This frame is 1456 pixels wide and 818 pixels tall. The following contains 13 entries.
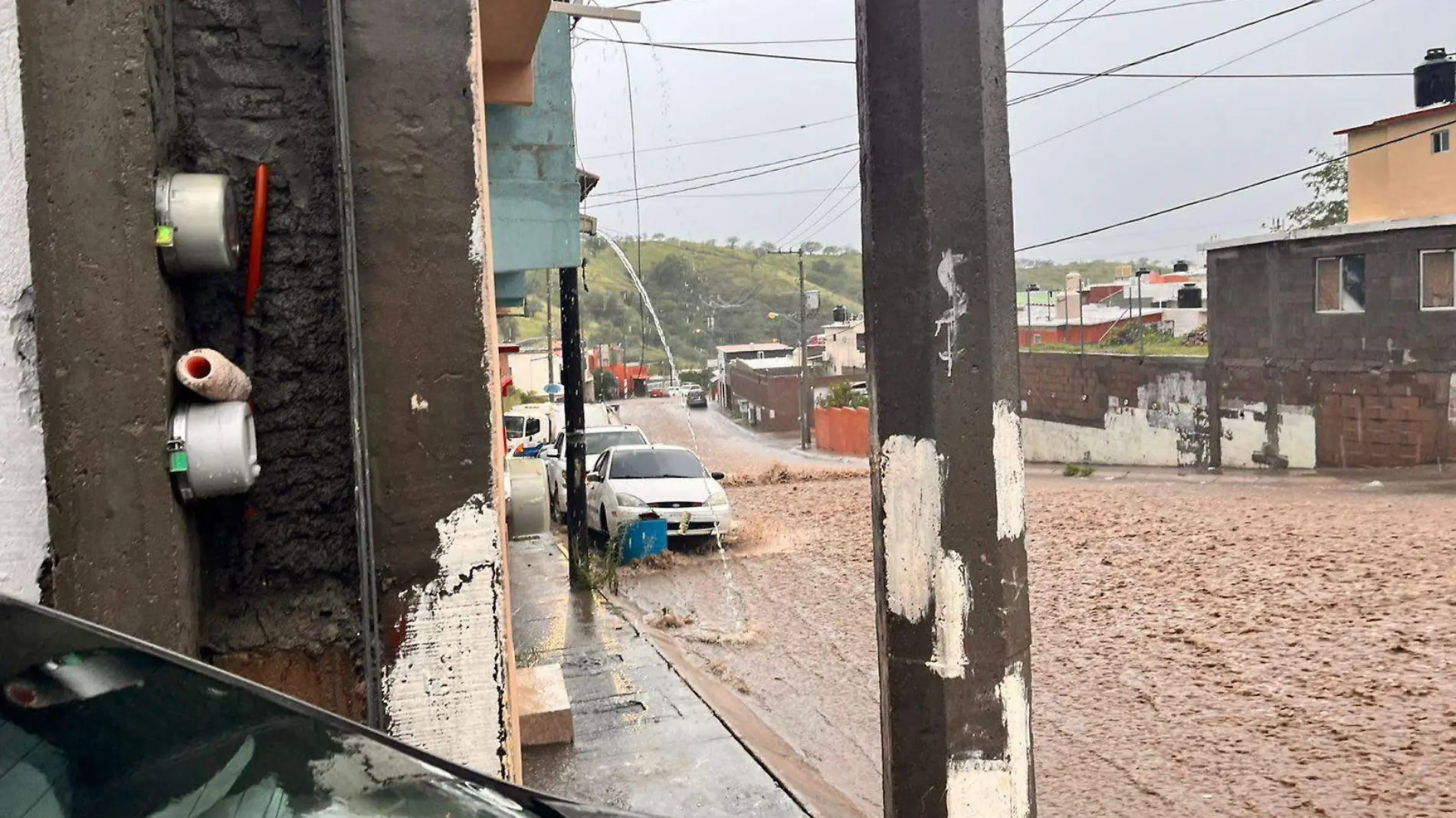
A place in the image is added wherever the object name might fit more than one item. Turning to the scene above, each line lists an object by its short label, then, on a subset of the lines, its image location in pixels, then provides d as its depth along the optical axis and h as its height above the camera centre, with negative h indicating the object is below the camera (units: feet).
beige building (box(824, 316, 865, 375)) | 221.05 +5.03
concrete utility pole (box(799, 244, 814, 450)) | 153.79 -3.30
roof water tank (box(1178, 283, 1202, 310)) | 113.19 +5.94
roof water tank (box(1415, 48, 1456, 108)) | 79.71 +18.93
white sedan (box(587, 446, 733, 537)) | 51.47 -5.32
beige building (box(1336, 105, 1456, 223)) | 80.48 +13.11
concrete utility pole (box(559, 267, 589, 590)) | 42.22 -1.59
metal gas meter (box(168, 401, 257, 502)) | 12.42 -0.59
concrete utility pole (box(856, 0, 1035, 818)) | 10.36 -0.33
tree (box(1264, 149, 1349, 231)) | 136.67 +18.77
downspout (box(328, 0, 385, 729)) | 13.04 +0.28
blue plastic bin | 50.42 -7.17
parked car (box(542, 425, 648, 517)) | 65.57 -4.19
